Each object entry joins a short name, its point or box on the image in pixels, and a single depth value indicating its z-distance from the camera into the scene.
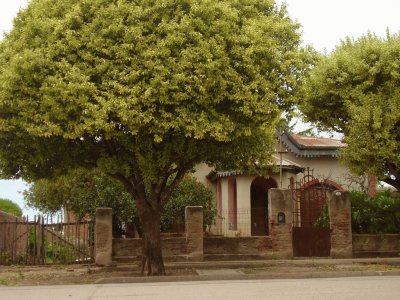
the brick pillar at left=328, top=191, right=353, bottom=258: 19.70
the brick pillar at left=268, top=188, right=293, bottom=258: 19.55
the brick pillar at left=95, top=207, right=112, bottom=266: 18.50
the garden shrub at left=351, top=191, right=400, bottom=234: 20.95
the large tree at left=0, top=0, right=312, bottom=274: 12.93
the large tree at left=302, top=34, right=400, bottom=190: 16.84
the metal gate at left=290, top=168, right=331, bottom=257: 20.00
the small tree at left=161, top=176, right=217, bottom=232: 23.28
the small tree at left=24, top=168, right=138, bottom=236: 22.44
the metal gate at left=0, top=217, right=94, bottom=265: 19.42
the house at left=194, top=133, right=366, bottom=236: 24.47
